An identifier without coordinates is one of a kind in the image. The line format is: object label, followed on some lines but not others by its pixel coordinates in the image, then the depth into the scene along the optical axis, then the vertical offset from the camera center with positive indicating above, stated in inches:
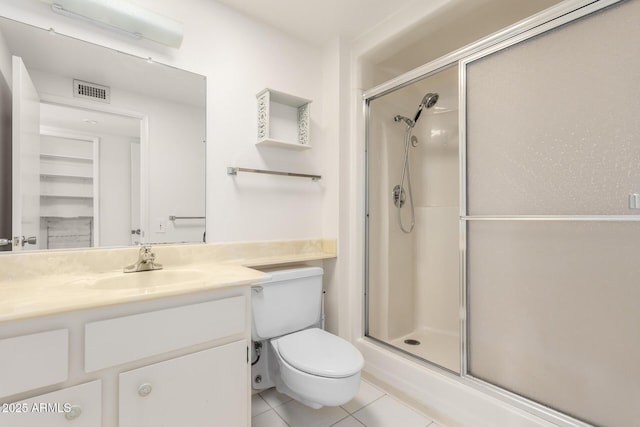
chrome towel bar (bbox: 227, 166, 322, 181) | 67.6 +10.7
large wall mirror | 47.6 +12.8
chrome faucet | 52.0 -8.8
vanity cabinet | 30.4 -18.2
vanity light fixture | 49.8 +35.6
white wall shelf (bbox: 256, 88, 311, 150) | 69.5 +24.7
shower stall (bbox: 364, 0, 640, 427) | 42.4 +0.1
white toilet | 49.7 -26.2
